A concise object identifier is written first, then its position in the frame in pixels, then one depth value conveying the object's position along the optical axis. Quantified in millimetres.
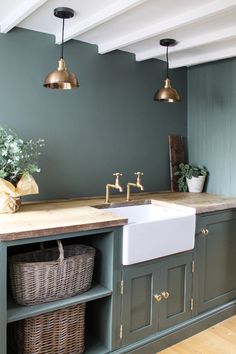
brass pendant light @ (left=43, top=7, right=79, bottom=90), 2061
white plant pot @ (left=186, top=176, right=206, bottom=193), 3367
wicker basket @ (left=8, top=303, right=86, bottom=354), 1928
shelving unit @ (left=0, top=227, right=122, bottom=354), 1843
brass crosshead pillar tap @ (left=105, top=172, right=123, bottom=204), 2729
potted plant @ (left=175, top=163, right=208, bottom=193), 3375
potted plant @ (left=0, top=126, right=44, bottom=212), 2115
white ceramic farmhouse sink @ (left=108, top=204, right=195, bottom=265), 2092
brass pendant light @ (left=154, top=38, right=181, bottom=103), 2594
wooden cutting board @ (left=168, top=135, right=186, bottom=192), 3449
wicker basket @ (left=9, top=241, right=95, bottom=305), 1861
